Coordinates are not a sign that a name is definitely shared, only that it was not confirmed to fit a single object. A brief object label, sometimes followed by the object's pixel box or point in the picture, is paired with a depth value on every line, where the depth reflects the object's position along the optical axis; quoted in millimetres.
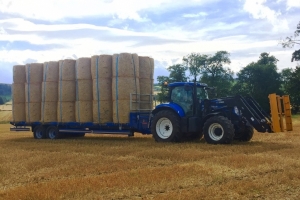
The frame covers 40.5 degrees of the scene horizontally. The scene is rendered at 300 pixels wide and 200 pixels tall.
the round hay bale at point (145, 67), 15812
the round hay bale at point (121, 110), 15086
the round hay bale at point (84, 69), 16031
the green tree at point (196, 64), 61938
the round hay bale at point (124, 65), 15125
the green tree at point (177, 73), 59422
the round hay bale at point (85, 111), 15969
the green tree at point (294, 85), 43578
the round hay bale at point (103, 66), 15461
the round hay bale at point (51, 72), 16906
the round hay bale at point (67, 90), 16438
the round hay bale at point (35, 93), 17406
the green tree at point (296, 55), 43969
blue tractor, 12922
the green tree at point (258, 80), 56938
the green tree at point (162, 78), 59488
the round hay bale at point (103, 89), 15469
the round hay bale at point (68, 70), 16422
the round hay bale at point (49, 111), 16984
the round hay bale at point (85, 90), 16031
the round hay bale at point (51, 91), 16891
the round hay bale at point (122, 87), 15078
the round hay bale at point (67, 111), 16500
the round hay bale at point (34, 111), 17469
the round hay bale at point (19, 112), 17906
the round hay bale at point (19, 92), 17875
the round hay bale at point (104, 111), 15508
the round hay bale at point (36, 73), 17422
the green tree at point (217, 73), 59031
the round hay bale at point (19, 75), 17875
